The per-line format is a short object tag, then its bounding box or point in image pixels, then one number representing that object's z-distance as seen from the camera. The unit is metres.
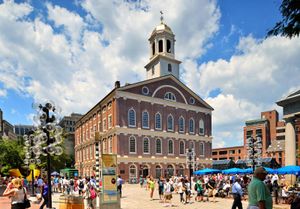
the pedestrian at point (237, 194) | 10.06
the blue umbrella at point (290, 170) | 18.14
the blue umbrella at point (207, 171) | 29.43
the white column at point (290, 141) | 18.92
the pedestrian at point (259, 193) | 4.35
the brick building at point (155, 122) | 39.96
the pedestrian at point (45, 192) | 12.13
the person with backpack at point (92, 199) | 13.34
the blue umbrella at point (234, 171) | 26.58
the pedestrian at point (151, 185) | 18.88
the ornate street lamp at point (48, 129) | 10.25
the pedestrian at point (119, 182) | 17.42
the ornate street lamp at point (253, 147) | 19.99
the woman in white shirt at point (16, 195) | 7.49
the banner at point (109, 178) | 12.72
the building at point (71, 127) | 96.27
